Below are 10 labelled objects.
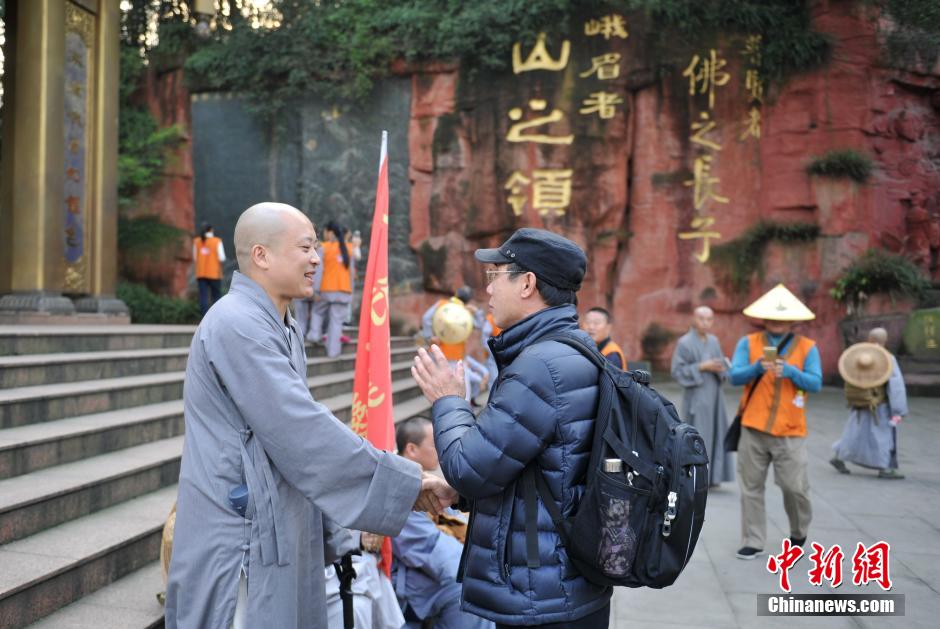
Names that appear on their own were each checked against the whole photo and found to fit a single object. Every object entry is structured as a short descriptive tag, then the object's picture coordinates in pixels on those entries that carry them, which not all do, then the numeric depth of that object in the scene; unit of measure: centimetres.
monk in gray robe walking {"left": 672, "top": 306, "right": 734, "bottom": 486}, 709
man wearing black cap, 204
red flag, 365
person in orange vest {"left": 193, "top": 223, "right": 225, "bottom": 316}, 1222
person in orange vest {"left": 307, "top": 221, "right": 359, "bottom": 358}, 933
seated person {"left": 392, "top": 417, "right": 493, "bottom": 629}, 343
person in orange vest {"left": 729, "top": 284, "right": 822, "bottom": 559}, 496
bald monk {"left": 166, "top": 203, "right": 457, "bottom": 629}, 202
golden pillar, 861
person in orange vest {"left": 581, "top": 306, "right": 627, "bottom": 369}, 610
